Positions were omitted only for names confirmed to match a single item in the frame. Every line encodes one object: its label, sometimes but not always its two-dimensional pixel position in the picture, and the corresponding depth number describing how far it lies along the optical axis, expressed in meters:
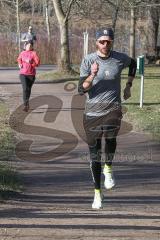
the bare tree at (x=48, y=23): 45.98
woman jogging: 17.80
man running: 7.82
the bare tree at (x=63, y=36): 30.00
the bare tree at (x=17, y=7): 43.94
